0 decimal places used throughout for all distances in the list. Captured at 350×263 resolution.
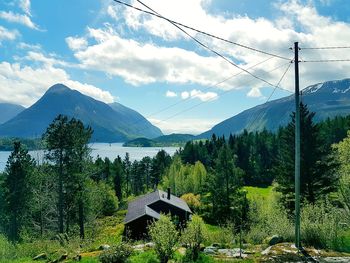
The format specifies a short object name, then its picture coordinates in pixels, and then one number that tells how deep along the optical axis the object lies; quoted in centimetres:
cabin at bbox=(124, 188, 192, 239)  4641
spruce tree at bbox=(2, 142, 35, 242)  4894
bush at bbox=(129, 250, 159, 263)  1556
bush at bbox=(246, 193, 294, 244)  1928
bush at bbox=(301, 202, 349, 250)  1719
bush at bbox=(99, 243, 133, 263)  1459
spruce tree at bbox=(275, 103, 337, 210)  3797
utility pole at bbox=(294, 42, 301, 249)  1585
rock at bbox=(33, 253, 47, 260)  2398
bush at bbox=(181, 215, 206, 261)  1552
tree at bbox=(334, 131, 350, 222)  2342
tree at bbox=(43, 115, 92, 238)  3966
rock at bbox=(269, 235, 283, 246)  1861
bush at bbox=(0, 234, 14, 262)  2609
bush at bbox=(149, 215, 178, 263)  1492
